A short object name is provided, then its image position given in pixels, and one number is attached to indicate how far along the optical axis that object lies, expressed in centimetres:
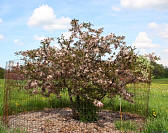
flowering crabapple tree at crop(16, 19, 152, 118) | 545
